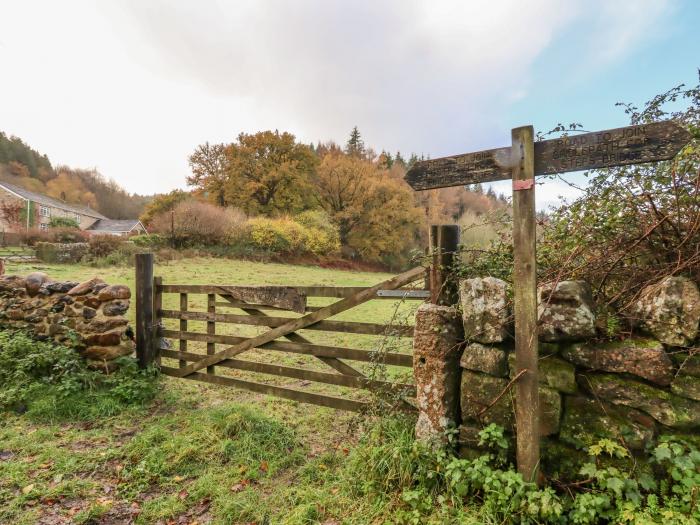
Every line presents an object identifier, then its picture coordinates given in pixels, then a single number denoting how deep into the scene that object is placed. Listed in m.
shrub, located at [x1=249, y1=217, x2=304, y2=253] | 26.37
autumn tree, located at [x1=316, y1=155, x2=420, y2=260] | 34.69
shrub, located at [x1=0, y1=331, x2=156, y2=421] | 4.21
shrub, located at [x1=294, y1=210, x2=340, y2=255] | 29.77
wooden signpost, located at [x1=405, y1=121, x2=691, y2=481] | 2.25
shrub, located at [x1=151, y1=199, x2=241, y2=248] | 24.23
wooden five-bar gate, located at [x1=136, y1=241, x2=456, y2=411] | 3.29
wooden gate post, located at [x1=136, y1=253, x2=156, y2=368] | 4.87
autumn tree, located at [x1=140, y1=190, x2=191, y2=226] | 32.69
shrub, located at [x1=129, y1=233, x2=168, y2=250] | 21.53
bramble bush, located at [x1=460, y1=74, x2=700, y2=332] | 2.45
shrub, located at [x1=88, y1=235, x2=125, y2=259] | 17.80
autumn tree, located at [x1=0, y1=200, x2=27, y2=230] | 28.53
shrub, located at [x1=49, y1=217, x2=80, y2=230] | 31.19
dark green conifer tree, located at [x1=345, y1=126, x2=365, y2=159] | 55.91
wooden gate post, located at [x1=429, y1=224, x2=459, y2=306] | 3.03
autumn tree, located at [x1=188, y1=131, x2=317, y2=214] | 33.53
